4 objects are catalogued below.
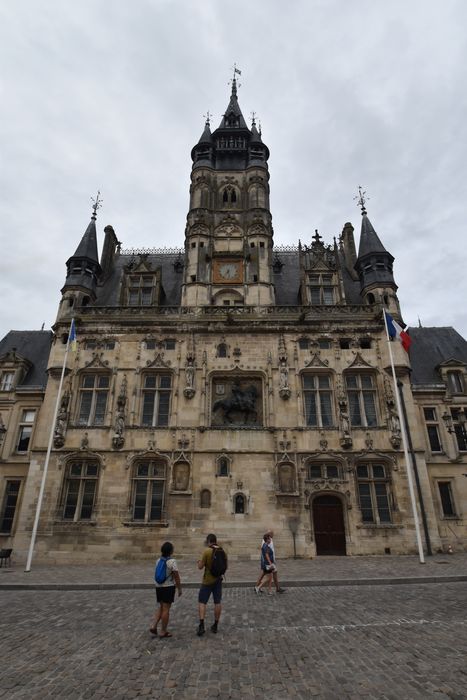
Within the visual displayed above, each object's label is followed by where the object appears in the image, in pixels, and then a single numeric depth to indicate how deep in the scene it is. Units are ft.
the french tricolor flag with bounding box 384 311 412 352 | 63.98
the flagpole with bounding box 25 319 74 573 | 51.70
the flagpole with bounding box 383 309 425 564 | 51.69
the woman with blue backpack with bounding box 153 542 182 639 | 23.15
